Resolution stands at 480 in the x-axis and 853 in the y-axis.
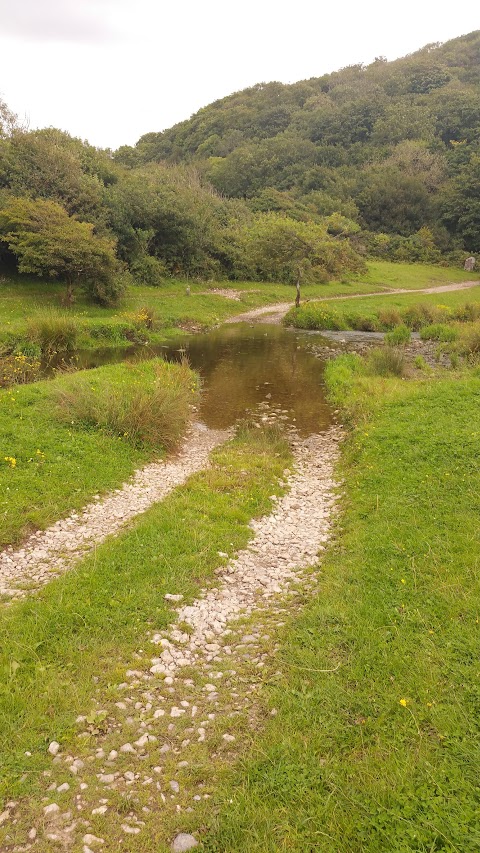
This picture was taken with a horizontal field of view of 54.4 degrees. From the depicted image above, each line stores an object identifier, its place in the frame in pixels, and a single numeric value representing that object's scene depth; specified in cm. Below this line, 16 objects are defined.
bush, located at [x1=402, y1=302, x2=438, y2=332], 3102
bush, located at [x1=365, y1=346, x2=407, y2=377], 1987
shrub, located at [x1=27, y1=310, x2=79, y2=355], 2145
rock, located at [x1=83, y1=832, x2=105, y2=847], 402
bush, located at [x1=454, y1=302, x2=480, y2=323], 3012
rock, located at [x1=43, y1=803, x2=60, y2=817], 423
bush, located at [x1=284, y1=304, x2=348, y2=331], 3228
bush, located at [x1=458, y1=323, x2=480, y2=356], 2127
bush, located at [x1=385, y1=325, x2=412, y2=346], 2664
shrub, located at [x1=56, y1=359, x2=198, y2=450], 1280
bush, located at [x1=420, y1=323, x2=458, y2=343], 2668
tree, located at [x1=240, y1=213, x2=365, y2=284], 3497
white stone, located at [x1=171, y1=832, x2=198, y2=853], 398
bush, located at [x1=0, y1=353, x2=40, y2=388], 1664
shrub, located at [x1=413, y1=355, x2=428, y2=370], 2096
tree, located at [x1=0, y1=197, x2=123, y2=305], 2598
